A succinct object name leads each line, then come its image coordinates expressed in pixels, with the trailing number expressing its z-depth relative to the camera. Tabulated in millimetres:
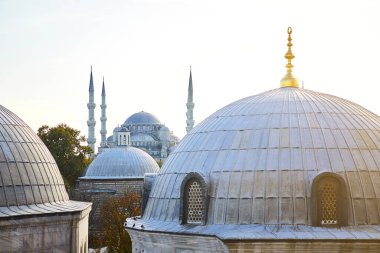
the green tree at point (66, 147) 63562
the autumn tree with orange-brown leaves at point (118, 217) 42188
